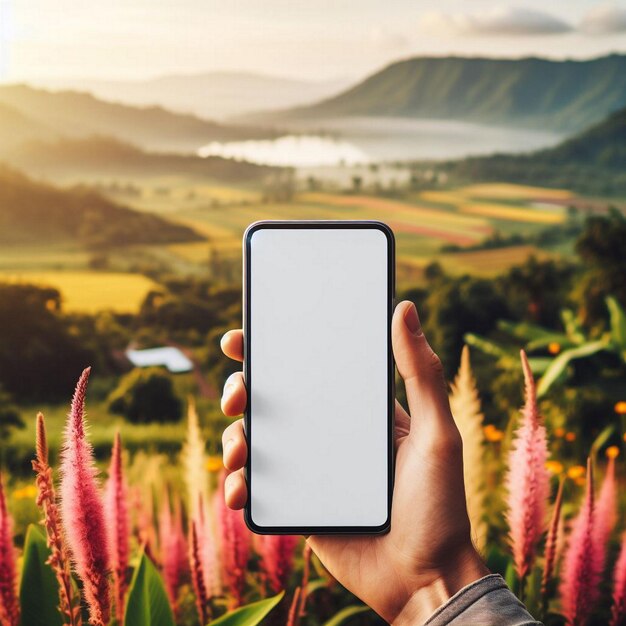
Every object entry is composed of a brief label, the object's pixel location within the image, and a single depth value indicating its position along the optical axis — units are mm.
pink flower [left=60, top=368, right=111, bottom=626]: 615
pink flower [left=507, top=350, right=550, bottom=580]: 814
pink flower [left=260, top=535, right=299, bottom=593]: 969
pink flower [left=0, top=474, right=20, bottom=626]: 763
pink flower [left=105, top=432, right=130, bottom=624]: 804
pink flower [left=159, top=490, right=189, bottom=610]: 1037
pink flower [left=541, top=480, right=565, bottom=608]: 826
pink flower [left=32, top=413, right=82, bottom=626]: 594
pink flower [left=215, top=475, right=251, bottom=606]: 922
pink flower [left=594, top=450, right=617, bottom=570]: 990
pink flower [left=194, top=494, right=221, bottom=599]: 929
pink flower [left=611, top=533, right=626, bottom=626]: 917
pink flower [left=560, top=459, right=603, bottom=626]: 869
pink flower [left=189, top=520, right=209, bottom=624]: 810
